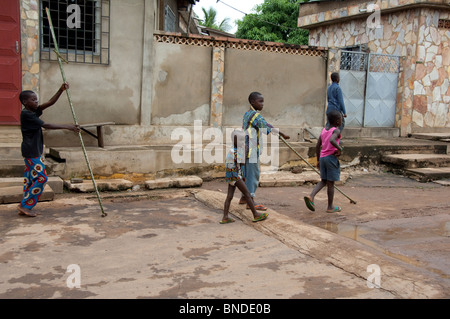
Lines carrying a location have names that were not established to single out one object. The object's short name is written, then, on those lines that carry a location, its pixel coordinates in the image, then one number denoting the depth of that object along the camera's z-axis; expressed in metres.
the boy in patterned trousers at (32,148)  5.30
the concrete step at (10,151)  7.17
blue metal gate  12.06
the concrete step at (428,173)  9.14
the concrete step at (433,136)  12.07
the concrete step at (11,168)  6.84
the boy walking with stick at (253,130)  5.66
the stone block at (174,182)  7.52
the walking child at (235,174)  5.28
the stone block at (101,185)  6.92
